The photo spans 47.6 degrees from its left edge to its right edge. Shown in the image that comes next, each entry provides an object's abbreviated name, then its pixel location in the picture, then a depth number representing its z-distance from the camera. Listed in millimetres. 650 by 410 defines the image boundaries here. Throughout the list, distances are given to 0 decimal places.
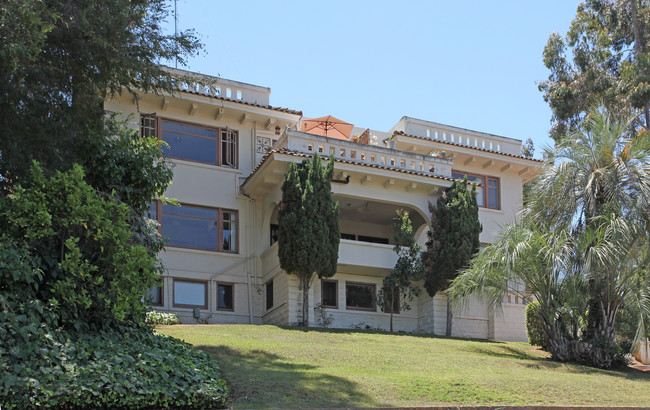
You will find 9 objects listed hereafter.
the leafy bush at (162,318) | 20839
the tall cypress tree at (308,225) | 22797
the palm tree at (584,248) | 18578
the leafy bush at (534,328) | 21433
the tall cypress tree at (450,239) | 24875
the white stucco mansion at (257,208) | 24750
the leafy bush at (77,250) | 12031
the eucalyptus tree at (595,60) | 33000
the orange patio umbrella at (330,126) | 27531
